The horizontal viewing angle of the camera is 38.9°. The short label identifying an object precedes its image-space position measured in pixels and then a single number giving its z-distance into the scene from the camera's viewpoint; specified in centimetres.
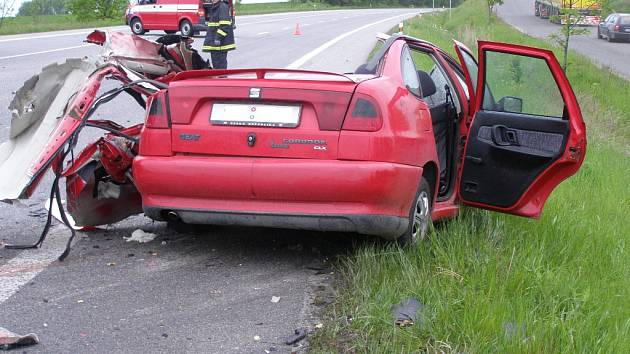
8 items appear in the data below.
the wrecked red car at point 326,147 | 489
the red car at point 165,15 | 3312
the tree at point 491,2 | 3856
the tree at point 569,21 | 1980
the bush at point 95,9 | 4775
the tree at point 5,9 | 3788
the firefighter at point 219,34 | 1327
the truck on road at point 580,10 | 1997
